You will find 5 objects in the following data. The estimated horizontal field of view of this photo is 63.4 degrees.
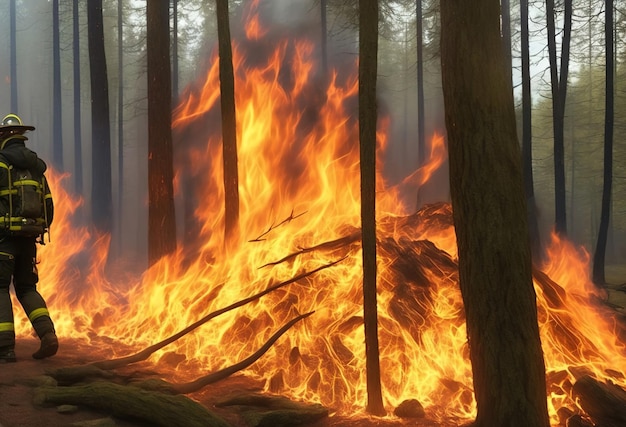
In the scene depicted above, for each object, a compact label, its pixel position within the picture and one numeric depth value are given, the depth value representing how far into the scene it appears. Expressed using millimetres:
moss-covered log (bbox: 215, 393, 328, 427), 4836
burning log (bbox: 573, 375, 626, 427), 4941
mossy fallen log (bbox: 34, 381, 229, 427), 4340
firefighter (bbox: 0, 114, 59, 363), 5672
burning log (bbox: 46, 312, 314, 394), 5223
